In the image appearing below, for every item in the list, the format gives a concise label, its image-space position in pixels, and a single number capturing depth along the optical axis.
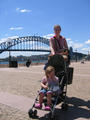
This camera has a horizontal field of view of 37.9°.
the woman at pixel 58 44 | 3.11
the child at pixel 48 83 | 2.65
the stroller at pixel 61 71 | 2.91
